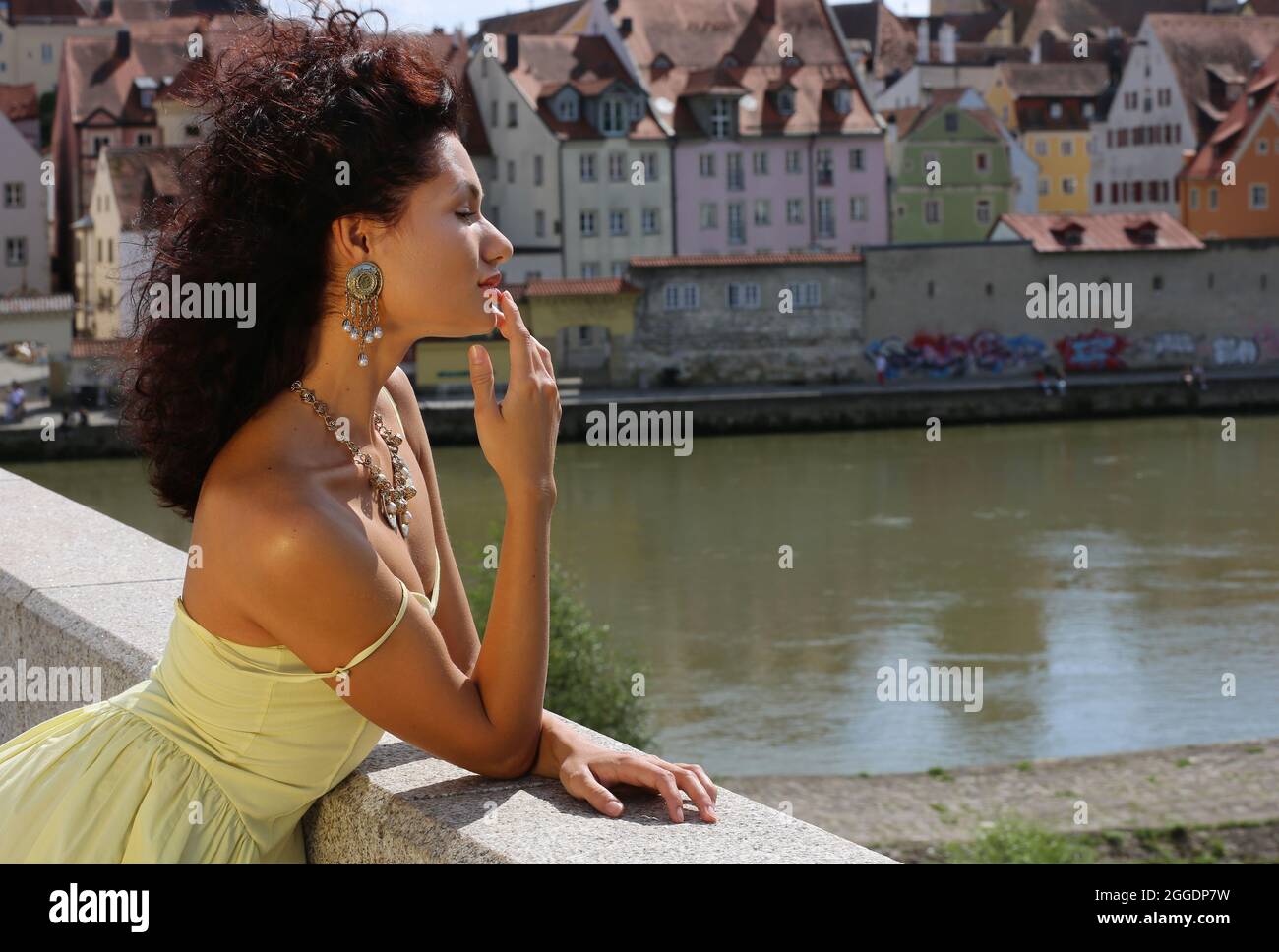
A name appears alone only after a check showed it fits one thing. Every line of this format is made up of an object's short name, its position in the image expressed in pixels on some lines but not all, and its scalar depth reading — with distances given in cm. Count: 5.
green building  4609
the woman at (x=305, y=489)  202
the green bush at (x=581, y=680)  967
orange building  4619
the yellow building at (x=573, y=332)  3656
